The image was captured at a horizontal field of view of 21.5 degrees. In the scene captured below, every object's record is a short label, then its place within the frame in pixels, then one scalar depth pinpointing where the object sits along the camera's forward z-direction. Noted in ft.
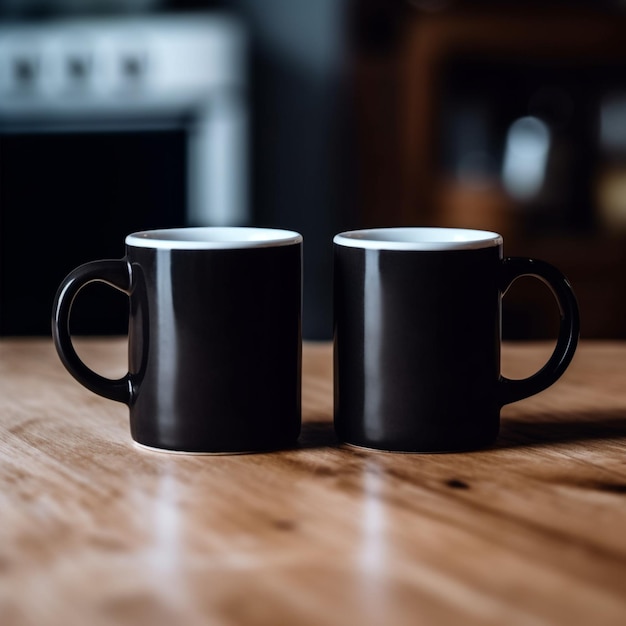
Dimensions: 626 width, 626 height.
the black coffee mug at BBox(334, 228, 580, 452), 2.41
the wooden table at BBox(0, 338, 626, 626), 1.86
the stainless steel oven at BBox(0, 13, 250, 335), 7.10
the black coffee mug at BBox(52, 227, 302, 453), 2.39
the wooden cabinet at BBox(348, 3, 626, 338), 7.85
